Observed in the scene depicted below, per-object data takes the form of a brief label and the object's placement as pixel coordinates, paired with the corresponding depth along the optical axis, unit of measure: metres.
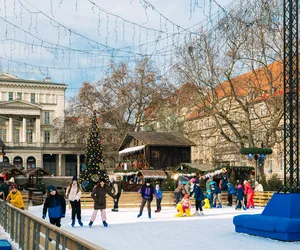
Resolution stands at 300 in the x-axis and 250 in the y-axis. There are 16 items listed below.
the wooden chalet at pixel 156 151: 49.66
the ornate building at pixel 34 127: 91.12
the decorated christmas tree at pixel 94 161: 37.25
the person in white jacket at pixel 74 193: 17.16
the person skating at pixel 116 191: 26.57
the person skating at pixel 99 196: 17.14
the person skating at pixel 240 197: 26.67
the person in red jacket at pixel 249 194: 28.52
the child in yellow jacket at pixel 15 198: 16.47
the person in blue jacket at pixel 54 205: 13.40
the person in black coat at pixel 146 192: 20.95
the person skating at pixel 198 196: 22.86
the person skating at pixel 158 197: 25.75
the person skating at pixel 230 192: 29.67
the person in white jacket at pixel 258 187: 31.94
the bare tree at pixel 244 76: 34.25
